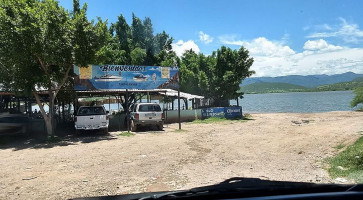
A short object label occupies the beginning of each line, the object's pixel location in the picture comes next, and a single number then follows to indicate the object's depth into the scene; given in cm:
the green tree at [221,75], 3419
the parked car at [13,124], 1599
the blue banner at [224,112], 2913
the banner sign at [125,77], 1948
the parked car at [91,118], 1726
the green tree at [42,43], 1437
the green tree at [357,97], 4431
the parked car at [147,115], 1916
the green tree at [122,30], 4284
